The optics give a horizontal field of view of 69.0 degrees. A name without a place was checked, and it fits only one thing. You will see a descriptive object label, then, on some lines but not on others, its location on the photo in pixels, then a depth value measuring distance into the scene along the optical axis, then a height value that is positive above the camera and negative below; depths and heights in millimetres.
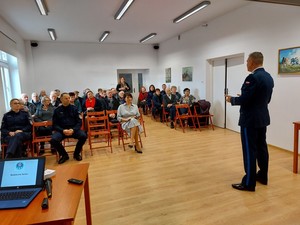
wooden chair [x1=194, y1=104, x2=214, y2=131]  6207 -1008
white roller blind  5151 +1202
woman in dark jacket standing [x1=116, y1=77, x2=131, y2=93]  7757 +26
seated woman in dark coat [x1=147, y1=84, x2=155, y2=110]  8383 -386
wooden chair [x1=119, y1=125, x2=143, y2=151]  4792 -1191
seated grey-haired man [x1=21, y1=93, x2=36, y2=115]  5516 -383
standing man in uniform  2520 -371
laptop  1410 -568
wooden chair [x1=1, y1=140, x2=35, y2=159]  3865 -1066
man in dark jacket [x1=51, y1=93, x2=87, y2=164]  4035 -699
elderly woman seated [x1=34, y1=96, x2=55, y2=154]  4625 -484
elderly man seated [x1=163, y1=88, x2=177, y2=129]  6948 -483
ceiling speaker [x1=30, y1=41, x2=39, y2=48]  8156 +1740
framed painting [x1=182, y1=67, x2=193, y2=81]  7434 +384
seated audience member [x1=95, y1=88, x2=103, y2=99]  6700 -200
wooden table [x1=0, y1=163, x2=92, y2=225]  1131 -663
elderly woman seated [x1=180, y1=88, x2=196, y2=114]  6598 -439
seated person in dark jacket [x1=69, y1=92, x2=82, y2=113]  6177 -387
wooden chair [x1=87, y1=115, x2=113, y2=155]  4480 -917
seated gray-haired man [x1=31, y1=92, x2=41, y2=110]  5754 -270
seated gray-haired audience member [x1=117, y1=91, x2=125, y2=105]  6000 -296
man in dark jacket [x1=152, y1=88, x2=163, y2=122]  7473 -592
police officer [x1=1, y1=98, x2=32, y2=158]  3734 -697
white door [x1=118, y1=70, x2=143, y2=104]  10133 +295
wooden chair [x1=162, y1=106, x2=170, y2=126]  7179 -1039
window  5280 +320
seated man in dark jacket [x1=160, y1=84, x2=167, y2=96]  8170 -178
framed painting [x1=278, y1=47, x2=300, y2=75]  3883 +373
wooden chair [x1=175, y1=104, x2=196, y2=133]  6096 -859
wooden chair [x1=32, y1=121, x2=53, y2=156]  4047 -895
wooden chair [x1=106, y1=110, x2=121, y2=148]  5030 -1043
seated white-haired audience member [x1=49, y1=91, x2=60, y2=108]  5759 -284
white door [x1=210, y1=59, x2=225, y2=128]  6161 -246
